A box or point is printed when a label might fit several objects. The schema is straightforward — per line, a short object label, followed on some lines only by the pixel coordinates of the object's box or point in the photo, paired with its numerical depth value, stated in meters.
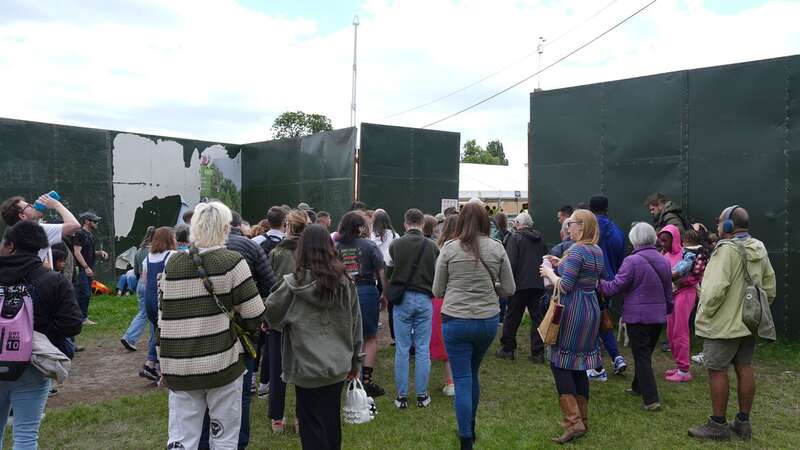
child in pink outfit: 6.56
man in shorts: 4.68
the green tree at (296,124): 57.69
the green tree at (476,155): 74.81
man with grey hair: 7.36
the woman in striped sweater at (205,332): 3.36
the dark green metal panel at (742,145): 7.84
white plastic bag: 4.93
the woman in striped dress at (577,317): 4.66
